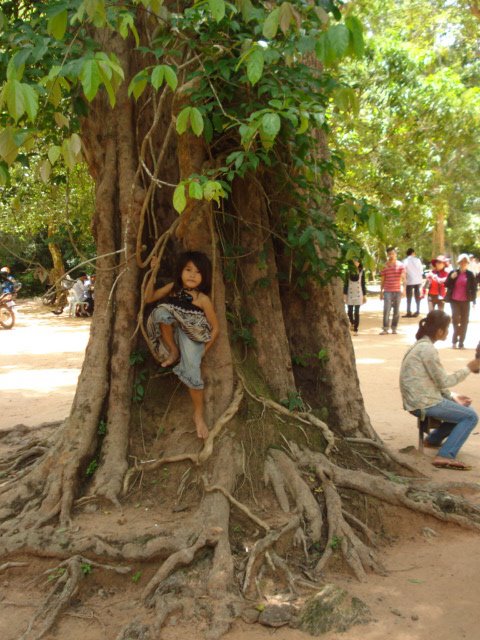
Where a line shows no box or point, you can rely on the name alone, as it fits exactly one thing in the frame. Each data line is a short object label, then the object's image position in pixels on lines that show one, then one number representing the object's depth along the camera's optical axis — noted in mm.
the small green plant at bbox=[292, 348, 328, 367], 5480
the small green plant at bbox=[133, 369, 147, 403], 4883
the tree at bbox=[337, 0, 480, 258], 12562
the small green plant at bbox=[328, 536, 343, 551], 4121
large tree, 3848
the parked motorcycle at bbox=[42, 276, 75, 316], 23617
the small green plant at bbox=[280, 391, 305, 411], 5031
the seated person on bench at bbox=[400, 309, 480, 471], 5895
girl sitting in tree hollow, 4621
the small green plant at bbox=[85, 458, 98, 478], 4633
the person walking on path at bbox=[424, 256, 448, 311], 14832
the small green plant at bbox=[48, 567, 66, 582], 3875
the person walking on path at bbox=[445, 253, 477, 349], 12346
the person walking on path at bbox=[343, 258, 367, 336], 14555
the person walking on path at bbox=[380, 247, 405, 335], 14867
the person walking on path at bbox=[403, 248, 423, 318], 18031
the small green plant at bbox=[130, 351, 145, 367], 4863
